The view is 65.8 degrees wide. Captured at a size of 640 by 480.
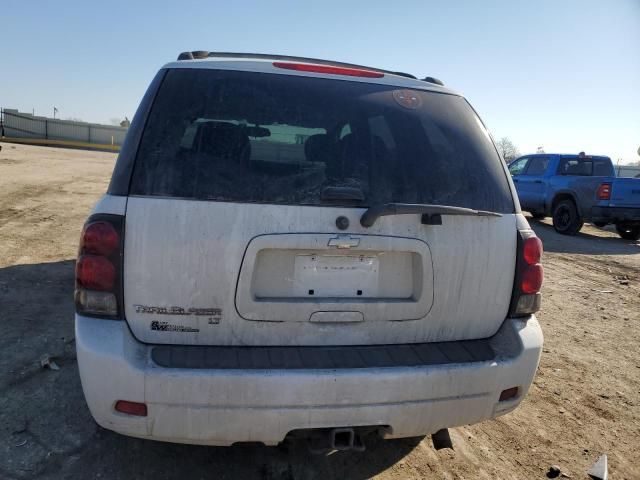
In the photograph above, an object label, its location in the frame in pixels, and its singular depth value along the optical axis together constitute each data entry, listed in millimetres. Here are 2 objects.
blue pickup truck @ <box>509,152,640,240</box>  11383
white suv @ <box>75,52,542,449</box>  2012
